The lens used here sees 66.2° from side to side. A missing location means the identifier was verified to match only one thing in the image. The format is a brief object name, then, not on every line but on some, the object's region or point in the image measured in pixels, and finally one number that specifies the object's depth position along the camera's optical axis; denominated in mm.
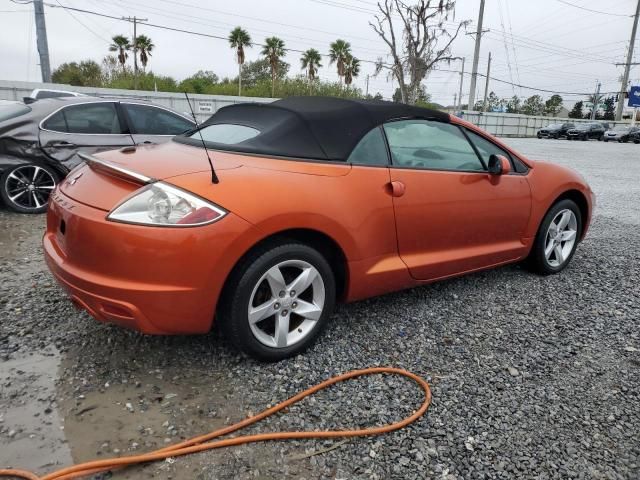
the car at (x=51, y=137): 5691
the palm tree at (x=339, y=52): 48875
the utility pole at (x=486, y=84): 53281
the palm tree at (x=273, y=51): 46062
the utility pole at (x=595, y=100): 64875
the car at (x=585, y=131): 37750
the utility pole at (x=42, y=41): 17031
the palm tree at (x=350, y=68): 49828
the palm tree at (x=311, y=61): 50031
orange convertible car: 2297
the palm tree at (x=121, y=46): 49250
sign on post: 47375
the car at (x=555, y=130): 38938
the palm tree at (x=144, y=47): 48875
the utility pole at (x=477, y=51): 30734
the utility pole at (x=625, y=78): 48862
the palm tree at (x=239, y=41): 46281
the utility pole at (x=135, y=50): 44944
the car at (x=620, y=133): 36344
